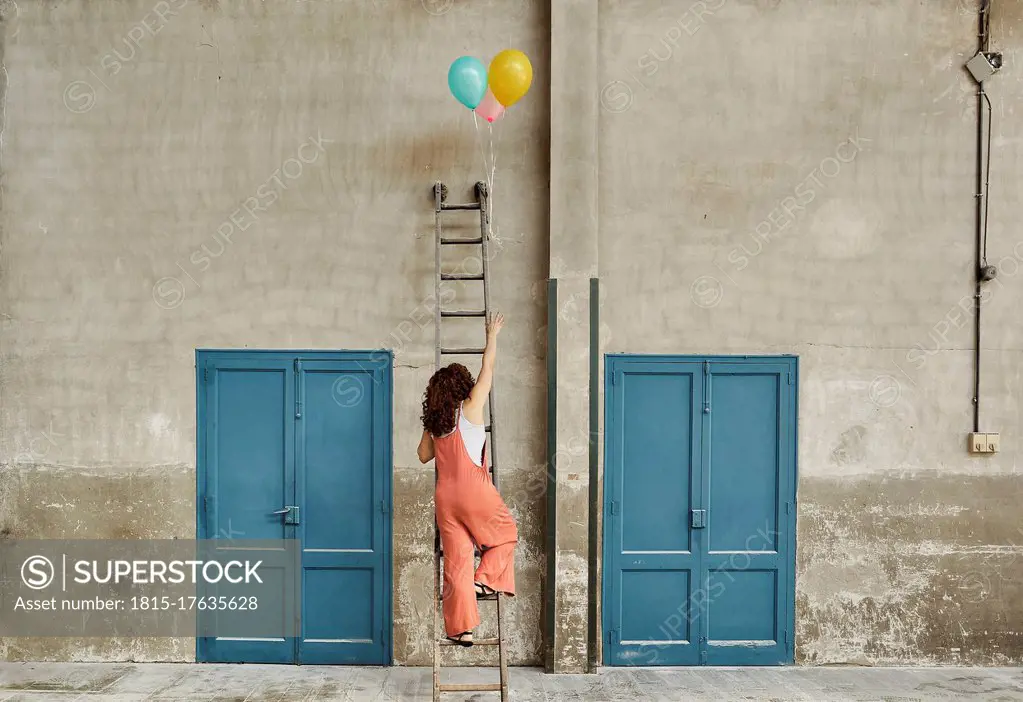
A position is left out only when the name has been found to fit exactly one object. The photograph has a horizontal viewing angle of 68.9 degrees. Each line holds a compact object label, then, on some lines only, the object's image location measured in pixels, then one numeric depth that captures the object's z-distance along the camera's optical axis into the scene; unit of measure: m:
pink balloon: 4.17
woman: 3.69
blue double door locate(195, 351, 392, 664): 4.53
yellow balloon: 3.96
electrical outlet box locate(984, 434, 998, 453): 4.54
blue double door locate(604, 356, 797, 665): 4.54
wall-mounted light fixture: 4.54
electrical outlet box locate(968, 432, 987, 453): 4.54
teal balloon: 3.98
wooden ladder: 3.81
